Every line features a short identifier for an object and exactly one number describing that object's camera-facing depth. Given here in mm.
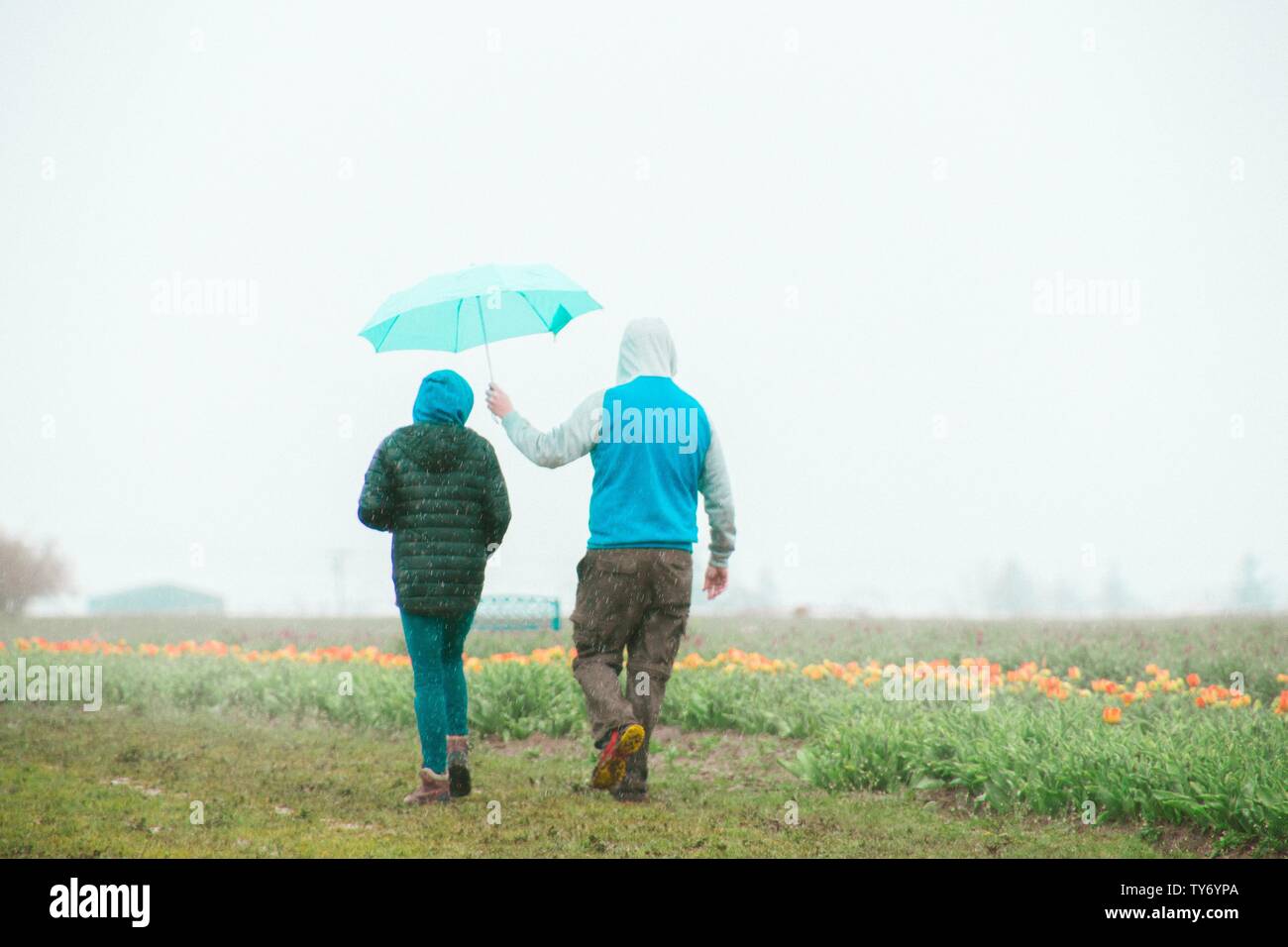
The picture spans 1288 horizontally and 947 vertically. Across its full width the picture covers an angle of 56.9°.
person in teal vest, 6086
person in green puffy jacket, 6105
